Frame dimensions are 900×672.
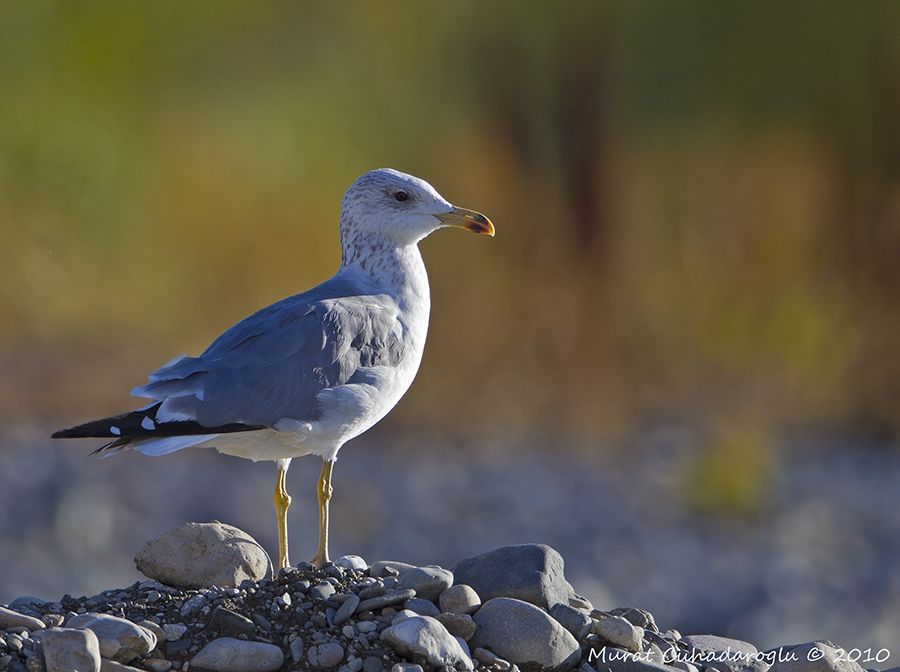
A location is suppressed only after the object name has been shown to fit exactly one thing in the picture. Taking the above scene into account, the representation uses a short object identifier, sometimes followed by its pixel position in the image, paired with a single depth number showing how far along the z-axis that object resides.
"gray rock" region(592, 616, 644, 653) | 9.05
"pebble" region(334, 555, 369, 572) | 9.45
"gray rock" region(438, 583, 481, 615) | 8.96
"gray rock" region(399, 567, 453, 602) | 9.05
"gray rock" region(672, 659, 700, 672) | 9.12
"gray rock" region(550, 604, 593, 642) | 9.02
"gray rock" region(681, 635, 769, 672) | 9.51
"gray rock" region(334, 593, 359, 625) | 8.73
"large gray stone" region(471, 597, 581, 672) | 8.73
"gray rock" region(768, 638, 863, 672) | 9.20
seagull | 9.66
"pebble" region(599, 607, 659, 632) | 9.68
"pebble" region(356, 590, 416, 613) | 8.80
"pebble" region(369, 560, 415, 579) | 9.36
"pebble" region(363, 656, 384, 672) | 8.40
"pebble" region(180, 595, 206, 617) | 8.80
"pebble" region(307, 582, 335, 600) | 8.90
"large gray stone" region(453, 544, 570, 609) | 9.19
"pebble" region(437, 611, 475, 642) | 8.77
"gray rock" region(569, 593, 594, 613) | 9.44
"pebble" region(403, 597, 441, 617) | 8.90
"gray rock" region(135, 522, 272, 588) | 9.49
